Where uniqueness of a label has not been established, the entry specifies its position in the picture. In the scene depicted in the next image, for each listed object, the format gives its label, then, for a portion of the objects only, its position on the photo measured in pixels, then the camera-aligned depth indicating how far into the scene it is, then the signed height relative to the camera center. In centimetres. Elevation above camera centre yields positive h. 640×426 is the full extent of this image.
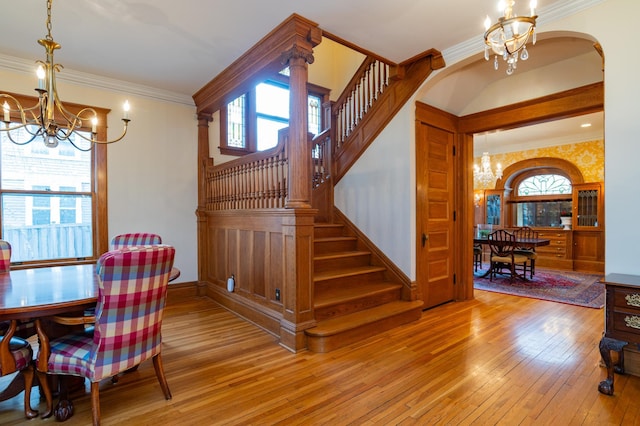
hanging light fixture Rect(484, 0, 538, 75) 198 +117
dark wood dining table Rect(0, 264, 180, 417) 171 -50
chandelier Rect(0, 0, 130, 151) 207 +75
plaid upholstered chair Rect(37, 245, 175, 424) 177 -66
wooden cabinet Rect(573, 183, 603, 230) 714 +8
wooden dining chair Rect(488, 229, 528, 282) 584 -85
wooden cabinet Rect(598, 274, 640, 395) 219 -77
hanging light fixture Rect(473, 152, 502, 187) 692 +84
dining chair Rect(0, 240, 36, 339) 215 -73
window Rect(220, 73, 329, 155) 516 +158
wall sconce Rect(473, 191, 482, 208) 902 +33
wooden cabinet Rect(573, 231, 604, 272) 702 -93
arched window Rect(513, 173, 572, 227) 805 +27
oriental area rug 469 -133
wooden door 395 -4
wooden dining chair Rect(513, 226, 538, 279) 599 -81
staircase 304 -94
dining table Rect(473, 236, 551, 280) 573 -59
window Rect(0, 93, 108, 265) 366 +12
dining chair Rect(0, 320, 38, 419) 180 -89
